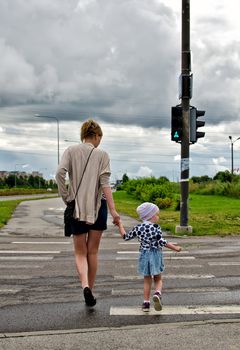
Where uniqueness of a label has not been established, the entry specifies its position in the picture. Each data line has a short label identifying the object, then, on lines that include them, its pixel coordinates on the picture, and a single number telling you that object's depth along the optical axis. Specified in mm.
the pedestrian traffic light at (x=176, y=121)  14672
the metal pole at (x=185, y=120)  14750
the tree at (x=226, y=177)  63169
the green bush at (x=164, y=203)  28781
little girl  5766
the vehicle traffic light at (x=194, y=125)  14820
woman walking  5871
